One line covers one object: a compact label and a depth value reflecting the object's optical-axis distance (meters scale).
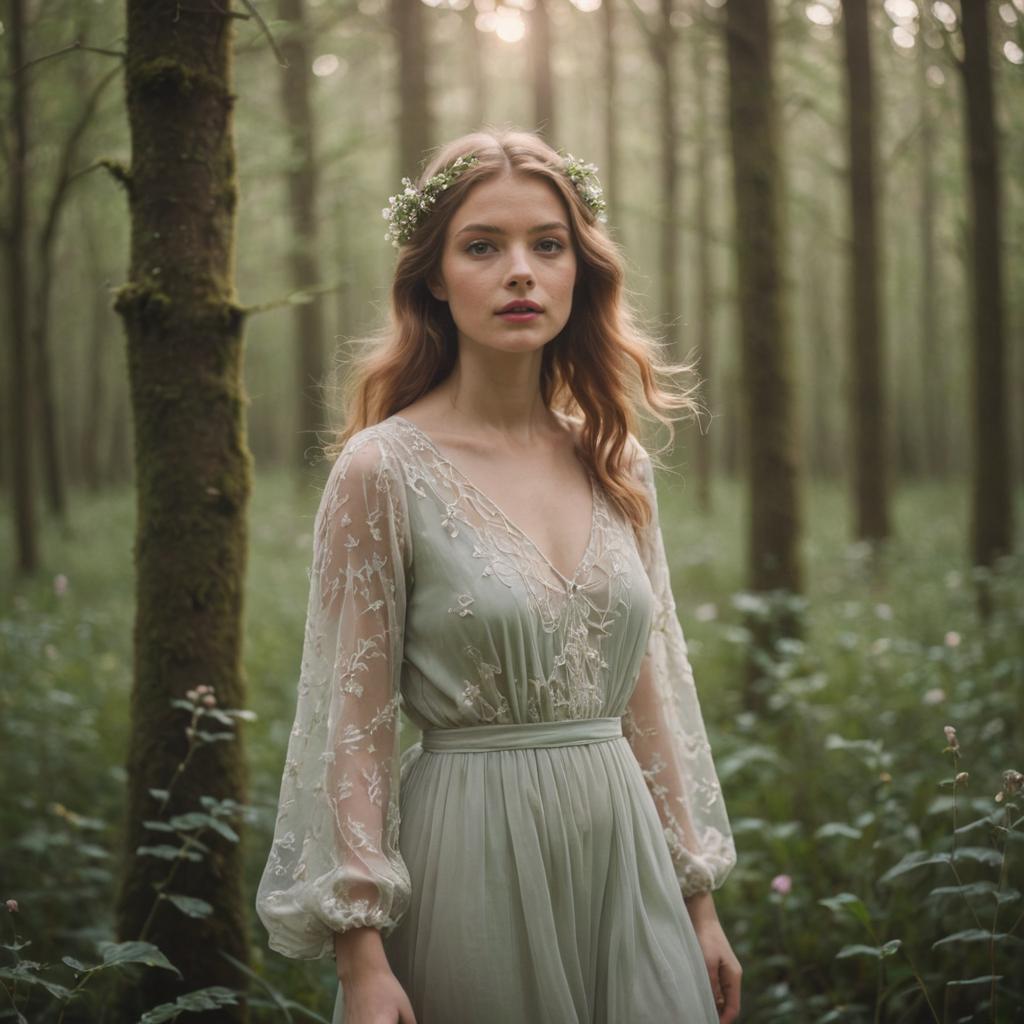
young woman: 2.08
